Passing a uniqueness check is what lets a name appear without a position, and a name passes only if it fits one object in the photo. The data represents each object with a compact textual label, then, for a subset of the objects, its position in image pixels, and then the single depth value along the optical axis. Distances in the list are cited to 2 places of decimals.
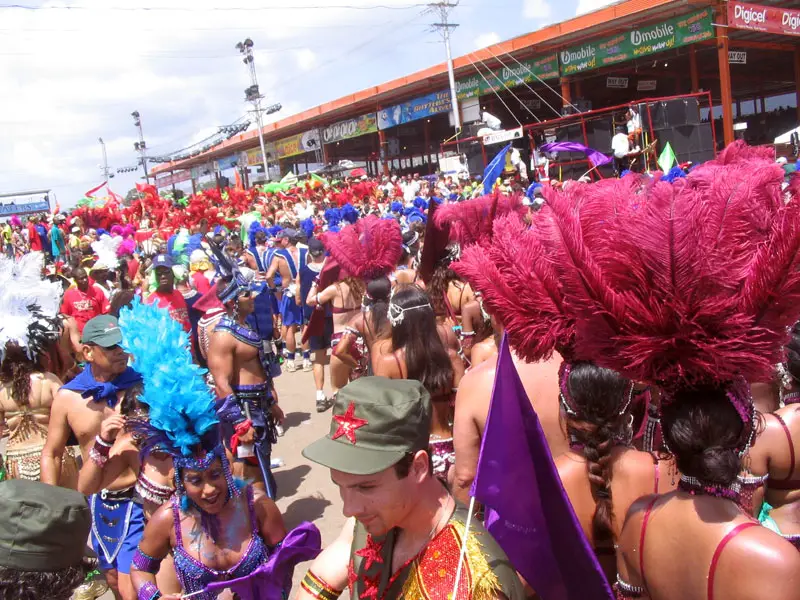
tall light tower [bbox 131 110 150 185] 57.52
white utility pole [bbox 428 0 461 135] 23.22
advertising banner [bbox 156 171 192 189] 58.14
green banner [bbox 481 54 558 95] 21.22
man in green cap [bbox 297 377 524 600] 1.67
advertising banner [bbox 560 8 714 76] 17.02
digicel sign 16.23
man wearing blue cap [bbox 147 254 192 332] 6.47
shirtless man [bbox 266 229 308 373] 9.27
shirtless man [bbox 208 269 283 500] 4.46
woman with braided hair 2.08
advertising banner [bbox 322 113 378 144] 32.16
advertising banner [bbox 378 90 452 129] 26.33
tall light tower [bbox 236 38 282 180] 37.51
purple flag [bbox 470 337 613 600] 1.84
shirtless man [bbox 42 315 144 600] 3.43
